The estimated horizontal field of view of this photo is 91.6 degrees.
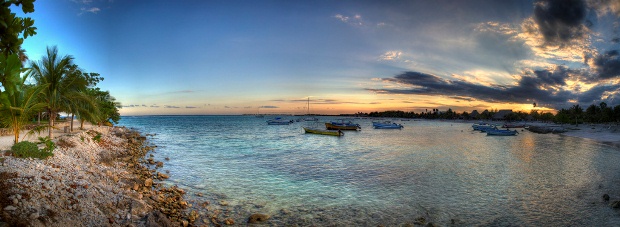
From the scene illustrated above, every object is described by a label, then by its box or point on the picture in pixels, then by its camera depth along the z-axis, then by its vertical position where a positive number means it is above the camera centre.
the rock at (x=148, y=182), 14.57 -3.54
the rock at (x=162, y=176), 18.24 -3.96
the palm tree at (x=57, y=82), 21.91 +2.03
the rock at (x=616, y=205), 13.20 -3.78
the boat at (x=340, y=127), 82.00 -3.52
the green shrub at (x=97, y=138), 26.58 -2.49
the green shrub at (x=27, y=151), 11.47 -1.63
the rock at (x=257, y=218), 11.20 -3.99
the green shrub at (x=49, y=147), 12.90 -1.68
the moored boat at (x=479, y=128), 87.37 -3.41
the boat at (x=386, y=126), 98.38 -3.63
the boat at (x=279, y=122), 125.91 -3.97
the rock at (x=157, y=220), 8.97 -3.37
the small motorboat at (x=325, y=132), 63.08 -4.01
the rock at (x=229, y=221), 10.86 -3.97
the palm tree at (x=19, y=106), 13.07 +0.03
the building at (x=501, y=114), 183.49 +1.83
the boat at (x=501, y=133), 69.06 -3.63
